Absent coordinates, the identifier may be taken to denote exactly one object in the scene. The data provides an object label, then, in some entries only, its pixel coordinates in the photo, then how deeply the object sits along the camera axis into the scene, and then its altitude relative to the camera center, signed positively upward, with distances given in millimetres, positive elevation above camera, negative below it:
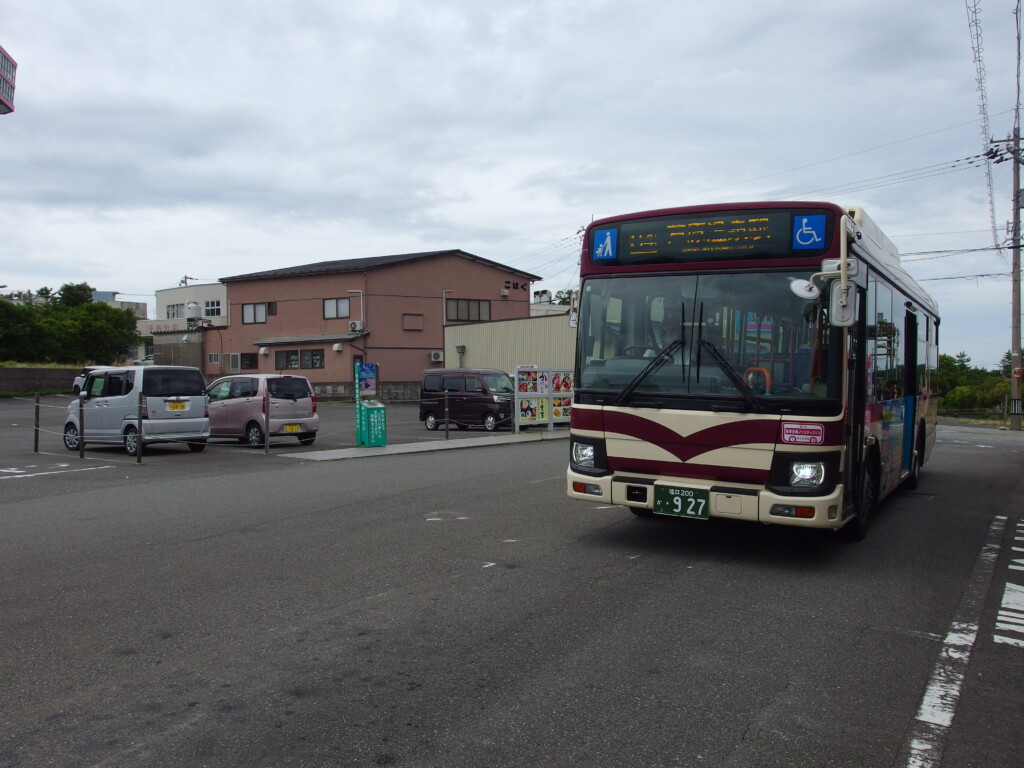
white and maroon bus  6590 +153
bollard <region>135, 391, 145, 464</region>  15420 -1413
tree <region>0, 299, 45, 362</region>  45969 +1858
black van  24828 -612
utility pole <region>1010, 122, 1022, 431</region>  34375 +2843
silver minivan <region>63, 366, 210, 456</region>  16781 -747
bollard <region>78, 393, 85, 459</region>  16172 -1255
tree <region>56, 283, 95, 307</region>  68875 +6156
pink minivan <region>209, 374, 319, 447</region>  18969 -827
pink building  47312 +3785
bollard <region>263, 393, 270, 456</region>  17145 -1006
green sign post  18641 -1048
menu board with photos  24266 -523
